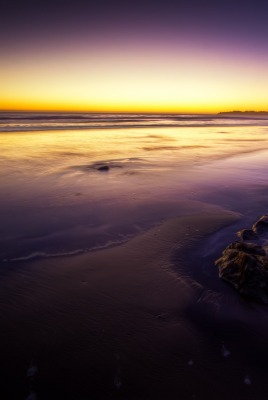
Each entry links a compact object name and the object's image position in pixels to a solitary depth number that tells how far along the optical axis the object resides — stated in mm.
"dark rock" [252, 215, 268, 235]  5270
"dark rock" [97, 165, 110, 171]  10745
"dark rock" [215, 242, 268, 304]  3530
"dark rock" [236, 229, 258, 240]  5030
